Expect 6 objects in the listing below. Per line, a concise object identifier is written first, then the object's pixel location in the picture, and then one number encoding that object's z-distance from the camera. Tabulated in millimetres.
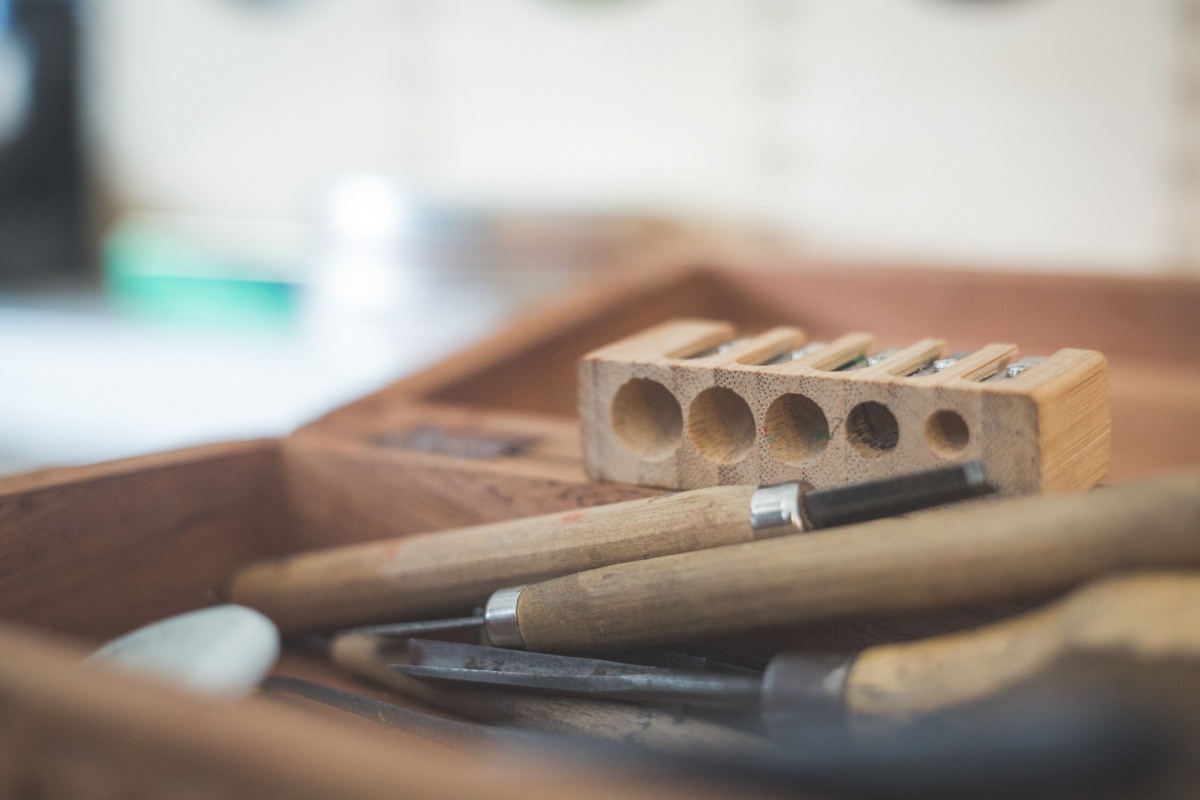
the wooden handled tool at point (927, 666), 475
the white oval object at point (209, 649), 540
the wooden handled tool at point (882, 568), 483
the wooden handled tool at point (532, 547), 509
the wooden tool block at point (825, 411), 514
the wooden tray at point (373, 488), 470
